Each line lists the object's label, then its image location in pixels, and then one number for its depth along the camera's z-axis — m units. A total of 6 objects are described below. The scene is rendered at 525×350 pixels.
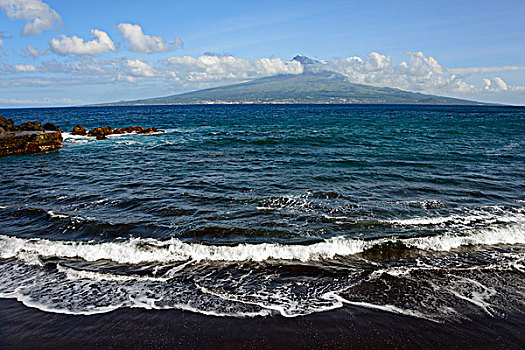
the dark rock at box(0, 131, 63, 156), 30.31
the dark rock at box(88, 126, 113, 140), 44.62
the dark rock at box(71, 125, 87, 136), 47.00
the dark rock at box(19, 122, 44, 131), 39.03
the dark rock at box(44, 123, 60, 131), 41.91
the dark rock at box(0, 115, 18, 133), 36.12
